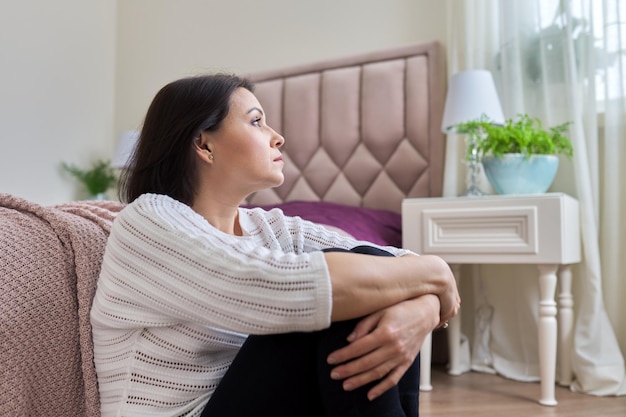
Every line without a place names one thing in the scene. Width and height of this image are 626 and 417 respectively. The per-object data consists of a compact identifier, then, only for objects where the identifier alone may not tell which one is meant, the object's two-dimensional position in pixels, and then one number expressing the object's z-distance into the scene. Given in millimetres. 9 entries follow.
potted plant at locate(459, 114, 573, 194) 2234
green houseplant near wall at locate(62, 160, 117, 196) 3588
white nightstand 2045
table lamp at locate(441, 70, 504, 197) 2377
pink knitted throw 947
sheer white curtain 2273
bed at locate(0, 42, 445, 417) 2684
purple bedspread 2094
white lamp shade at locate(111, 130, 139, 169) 3473
